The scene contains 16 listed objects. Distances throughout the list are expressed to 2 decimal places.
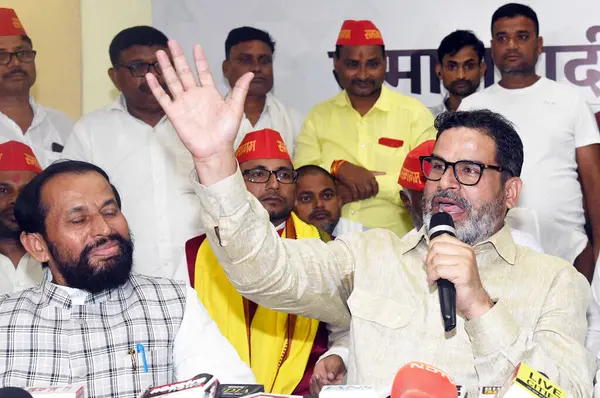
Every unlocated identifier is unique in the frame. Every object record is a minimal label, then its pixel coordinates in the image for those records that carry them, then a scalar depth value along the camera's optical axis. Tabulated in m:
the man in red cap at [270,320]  3.63
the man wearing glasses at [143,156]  4.96
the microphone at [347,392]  1.92
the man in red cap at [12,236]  4.27
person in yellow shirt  5.00
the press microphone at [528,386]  1.78
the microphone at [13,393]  1.80
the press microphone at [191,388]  1.95
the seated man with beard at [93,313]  2.81
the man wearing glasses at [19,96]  5.16
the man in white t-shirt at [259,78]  5.32
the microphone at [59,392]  1.97
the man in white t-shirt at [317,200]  4.72
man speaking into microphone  2.37
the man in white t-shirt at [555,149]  4.84
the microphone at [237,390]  2.07
